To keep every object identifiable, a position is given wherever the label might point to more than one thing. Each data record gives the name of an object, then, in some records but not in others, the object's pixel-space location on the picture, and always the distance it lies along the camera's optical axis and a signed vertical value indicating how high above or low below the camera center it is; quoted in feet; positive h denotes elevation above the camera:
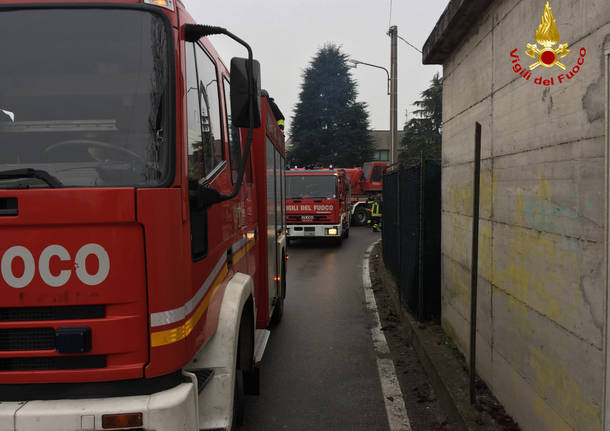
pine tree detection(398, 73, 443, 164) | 149.69 +17.56
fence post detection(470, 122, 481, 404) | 11.71 -1.51
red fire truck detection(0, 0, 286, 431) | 7.89 -0.47
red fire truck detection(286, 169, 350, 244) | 56.03 -1.91
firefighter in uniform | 79.87 -4.46
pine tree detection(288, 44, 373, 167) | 171.22 +21.55
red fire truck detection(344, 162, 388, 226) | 89.61 -0.17
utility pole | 57.41 +10.46
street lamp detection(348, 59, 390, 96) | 73.97 +16.88
